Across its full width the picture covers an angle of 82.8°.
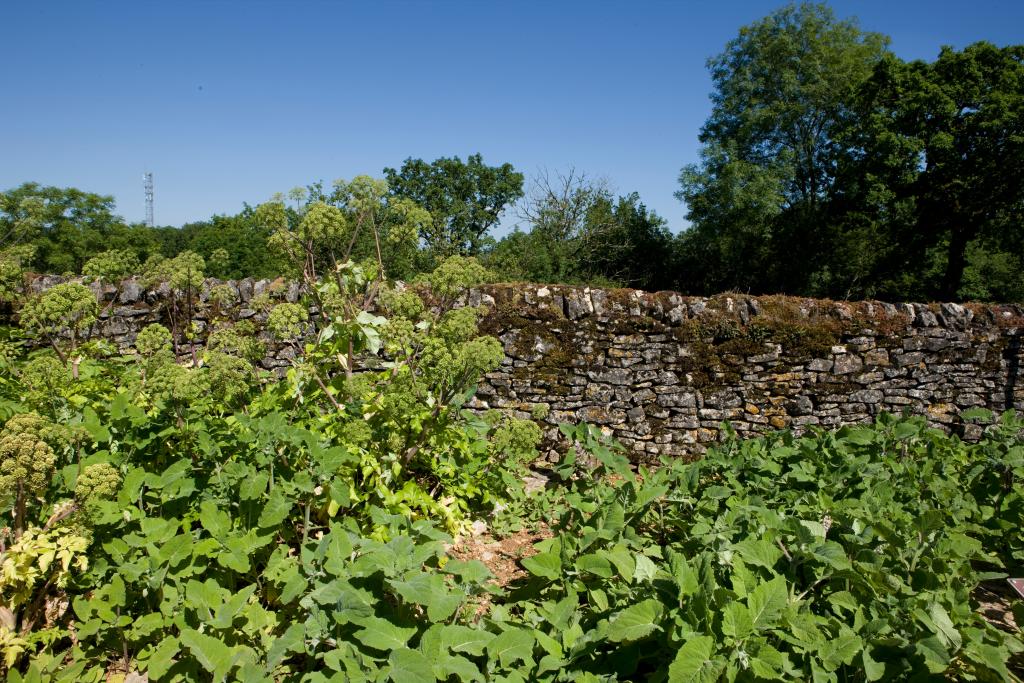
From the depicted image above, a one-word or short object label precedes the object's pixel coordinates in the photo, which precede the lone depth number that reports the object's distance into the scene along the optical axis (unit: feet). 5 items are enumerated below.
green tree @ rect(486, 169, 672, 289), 59.06
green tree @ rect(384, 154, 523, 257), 120.26
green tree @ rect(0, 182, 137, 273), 107.76
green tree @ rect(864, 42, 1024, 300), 68.80
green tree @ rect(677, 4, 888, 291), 85.87
